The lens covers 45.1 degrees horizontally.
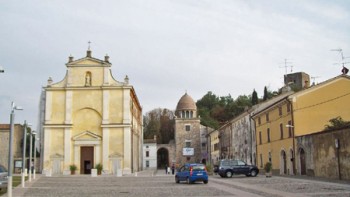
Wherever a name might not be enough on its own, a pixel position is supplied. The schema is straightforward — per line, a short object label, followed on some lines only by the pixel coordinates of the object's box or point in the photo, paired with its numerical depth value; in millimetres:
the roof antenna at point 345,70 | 39250
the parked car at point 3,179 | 22108
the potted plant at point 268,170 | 36069
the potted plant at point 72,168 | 50788
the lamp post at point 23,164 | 26297
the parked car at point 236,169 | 38406
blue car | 29188
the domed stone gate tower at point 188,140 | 91781
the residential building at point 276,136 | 39375
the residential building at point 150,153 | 95350
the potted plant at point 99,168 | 50844
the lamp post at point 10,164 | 17953
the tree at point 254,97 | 85850
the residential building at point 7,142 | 61594
